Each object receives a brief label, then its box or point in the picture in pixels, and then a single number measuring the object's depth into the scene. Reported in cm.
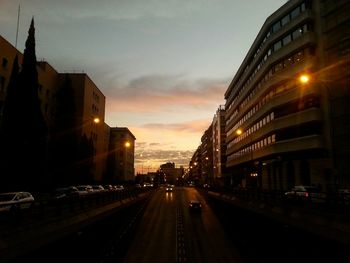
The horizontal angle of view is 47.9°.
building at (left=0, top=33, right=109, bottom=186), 5994
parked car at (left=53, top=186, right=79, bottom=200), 4854
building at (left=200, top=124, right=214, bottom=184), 18525
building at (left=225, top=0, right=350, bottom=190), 5138
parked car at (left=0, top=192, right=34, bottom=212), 3191
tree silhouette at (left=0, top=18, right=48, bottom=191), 4841
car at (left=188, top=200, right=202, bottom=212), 5656
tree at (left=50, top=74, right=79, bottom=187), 7651
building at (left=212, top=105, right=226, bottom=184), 14662
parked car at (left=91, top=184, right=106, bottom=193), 6294
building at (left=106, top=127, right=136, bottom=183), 16276
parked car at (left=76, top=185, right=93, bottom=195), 5607
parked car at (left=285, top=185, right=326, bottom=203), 3794
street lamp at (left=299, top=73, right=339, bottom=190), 5219
